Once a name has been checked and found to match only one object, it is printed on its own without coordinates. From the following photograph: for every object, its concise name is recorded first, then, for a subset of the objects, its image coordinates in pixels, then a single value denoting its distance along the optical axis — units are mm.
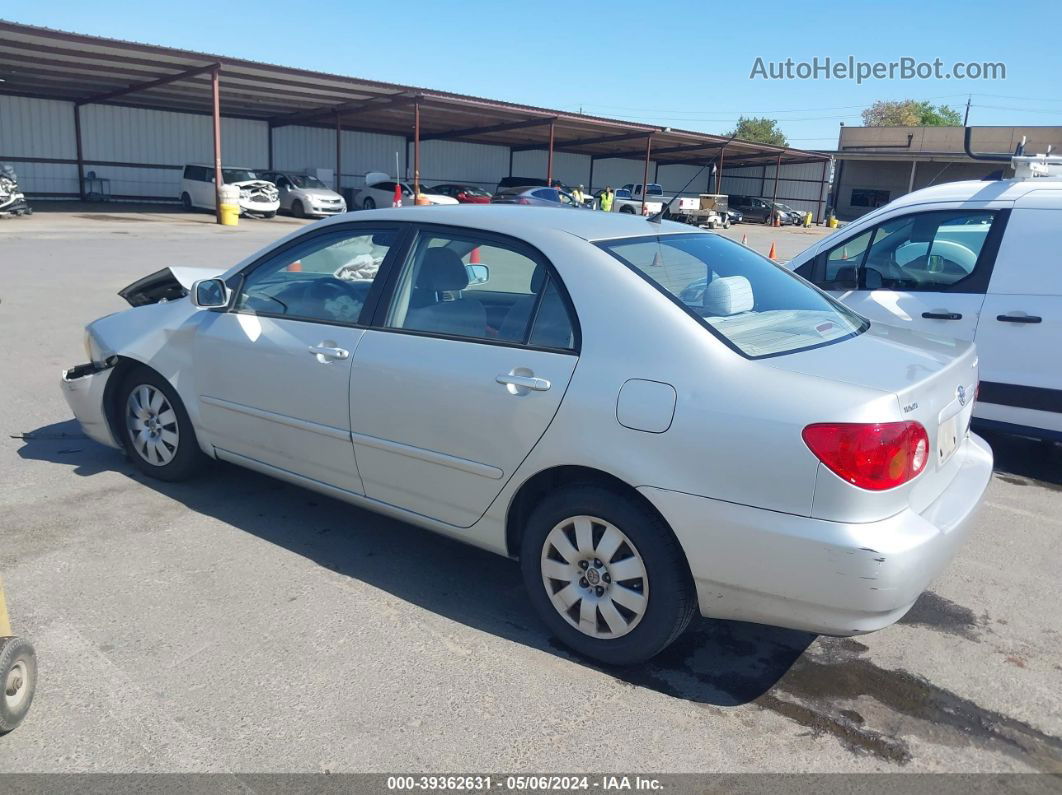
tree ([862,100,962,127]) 97375
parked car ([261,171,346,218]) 31516
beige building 47906
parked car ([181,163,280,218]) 29391
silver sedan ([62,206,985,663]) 2697
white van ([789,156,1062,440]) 5094
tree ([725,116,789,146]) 104000
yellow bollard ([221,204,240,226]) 25672
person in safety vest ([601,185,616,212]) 31141
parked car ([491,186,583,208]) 30008
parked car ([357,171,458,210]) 31131
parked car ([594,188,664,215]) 38678
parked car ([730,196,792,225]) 49441
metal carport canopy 23750
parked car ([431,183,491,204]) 30819
